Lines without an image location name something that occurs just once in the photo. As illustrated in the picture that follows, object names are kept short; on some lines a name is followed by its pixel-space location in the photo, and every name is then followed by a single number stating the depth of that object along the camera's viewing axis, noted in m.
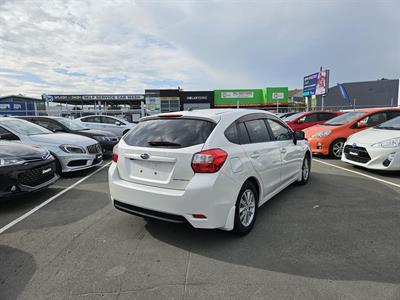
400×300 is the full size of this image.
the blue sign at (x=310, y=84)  26.39
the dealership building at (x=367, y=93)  36.97
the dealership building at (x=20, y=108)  21.89
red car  11.29
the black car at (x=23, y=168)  4.02
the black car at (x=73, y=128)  8.28
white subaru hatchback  2.76
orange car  8.13
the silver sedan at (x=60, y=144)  6.02
